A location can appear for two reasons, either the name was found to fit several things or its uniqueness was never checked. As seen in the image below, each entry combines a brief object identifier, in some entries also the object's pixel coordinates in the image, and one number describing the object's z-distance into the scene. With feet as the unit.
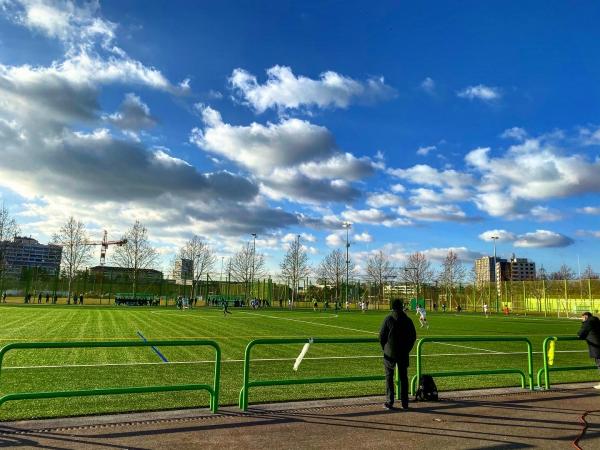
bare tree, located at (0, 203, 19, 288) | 201.18
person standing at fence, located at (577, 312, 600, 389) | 32.63
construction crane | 519.52
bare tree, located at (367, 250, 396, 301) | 299.79
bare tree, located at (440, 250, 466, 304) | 282.05
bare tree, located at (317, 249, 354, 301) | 295.28
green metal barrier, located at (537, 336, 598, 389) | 31.73
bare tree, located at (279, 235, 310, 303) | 261.75
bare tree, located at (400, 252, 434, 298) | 288.30
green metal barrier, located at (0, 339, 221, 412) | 20.43
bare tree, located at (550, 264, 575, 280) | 328.08
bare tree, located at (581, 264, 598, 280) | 203.61
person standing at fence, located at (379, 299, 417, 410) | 25.36
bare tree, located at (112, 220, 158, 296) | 249.55
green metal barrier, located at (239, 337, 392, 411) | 24.41
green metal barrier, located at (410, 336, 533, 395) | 28.51
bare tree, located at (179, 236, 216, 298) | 274.93
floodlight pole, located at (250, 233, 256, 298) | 273.68
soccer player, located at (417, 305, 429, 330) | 101.10
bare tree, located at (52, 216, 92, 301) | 233.14
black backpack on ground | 27.68
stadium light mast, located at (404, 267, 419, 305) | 285.35
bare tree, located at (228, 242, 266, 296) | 274.44
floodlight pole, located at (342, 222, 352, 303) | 253.65
